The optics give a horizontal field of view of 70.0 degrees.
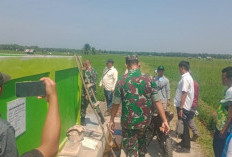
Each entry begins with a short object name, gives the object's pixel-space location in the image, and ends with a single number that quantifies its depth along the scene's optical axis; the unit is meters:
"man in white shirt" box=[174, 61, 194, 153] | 3.62
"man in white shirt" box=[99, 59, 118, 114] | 5.37
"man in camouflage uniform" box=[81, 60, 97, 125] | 4.64
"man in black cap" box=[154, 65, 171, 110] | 4.29
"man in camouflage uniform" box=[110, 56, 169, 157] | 2.59
